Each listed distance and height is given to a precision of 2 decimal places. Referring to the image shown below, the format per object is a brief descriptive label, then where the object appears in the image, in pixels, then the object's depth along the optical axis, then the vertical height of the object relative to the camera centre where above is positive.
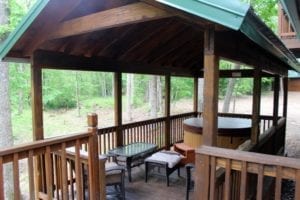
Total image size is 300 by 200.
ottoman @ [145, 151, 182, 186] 5.54 -1.61
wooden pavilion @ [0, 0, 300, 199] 2.59 +0.47
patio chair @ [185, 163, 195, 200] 4.74 -1.61
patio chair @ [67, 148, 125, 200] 4.75 -1.66
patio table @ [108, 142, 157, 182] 5.78 -1.52
